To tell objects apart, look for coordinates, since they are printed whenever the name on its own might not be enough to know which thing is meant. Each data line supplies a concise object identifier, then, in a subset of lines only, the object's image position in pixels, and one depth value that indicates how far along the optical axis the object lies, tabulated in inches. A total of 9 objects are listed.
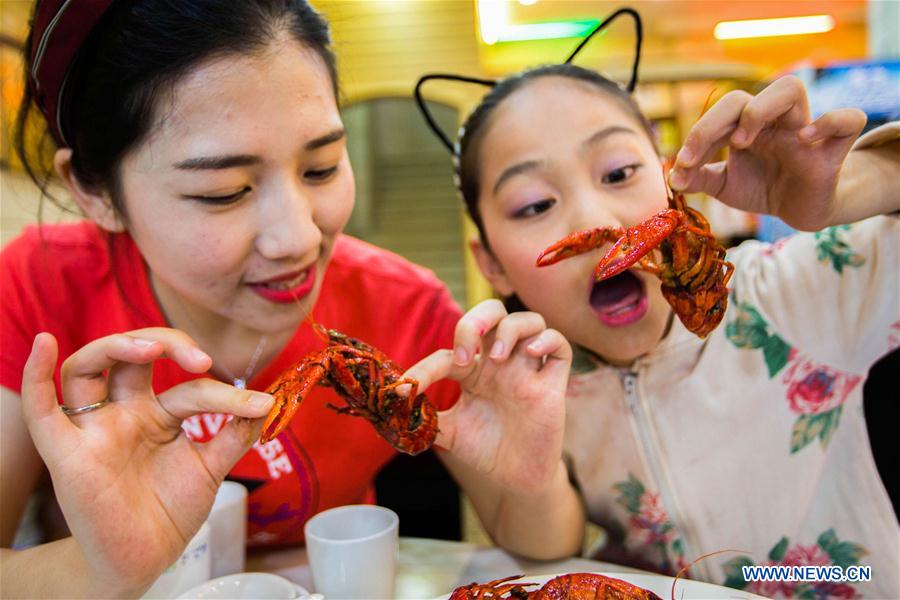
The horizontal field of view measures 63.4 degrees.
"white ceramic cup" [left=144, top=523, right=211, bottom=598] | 16.9
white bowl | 16.5
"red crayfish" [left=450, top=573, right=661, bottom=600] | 15.0
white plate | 14.4
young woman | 15.8
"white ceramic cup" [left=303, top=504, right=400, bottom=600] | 16.7
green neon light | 57.1
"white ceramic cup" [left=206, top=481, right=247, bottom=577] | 19.3
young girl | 17.1
